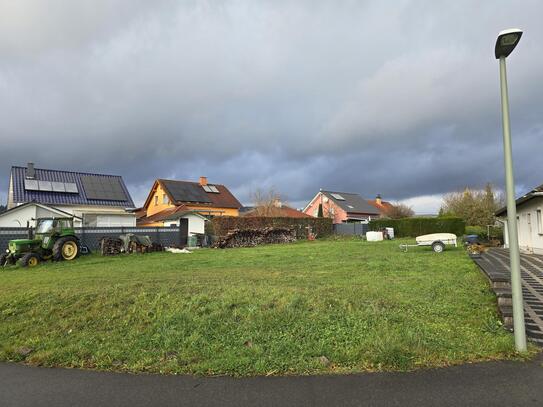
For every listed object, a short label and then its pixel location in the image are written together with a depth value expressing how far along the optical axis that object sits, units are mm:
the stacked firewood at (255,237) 32075
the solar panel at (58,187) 37453
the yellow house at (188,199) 46428
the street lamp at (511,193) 5340
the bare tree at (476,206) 46625
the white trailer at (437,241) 20734
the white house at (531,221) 18438
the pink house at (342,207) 64625
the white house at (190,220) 35875
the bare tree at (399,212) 66050
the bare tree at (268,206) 49594
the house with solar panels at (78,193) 35438
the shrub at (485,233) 31297
